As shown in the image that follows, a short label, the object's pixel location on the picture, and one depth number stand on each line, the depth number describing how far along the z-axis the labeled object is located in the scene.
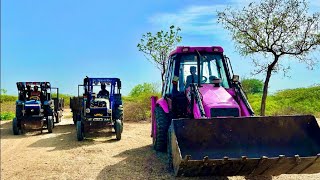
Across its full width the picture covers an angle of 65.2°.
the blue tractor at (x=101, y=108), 8.15
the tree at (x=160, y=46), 16.29
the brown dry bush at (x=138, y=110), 13.87
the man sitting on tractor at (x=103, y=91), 9.68
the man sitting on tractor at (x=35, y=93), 10.70
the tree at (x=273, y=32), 11.91
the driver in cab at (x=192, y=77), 5.50
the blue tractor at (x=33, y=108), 9.79
